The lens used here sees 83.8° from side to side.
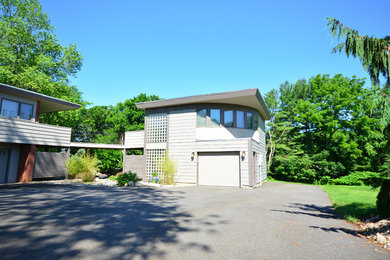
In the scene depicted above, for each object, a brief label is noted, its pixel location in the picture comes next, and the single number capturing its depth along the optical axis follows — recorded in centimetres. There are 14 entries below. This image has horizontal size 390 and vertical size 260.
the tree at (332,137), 2073
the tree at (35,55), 1947
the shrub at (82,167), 1411
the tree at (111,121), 3491
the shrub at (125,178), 1266
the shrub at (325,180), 2081
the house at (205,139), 1292
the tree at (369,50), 467
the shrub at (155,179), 1431
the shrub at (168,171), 1364
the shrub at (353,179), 1938
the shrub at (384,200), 495
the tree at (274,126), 2567
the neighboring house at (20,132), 1145
